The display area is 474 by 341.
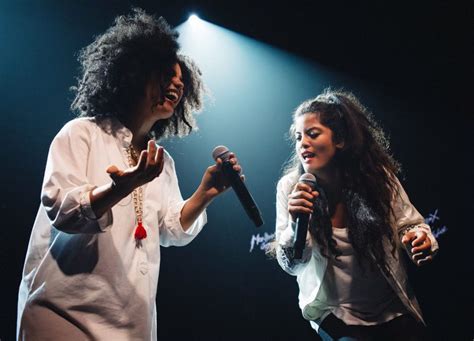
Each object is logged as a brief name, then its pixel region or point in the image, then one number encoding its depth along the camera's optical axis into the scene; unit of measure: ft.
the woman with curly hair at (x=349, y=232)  5.88
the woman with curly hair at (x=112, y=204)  4.05
